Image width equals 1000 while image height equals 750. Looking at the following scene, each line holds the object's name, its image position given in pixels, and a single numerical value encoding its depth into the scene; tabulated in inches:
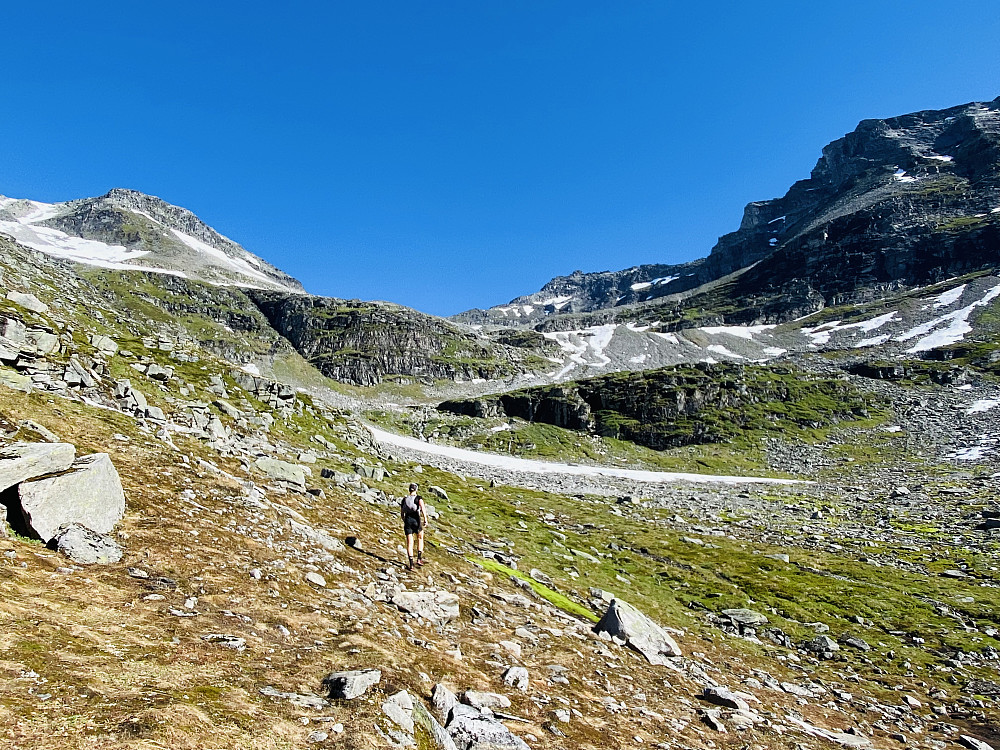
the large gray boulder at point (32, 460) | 387.5
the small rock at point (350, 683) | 286.4
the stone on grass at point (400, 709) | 275.6
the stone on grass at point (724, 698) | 460.1
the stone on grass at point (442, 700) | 309.9
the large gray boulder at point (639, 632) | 566.6
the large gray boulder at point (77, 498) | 382.6
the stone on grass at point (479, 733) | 289.9
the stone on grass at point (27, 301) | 1160.9
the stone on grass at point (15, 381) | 673.0
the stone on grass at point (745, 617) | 801.6
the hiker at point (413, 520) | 608.1
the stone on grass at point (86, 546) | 375.6
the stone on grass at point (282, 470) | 791.3
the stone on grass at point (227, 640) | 316.5
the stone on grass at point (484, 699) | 330.3
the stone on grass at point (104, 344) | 1152.8
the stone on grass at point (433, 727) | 280.1
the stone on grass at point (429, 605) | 479.8
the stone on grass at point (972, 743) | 490.3
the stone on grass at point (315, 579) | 465.8
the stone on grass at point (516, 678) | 380.8
